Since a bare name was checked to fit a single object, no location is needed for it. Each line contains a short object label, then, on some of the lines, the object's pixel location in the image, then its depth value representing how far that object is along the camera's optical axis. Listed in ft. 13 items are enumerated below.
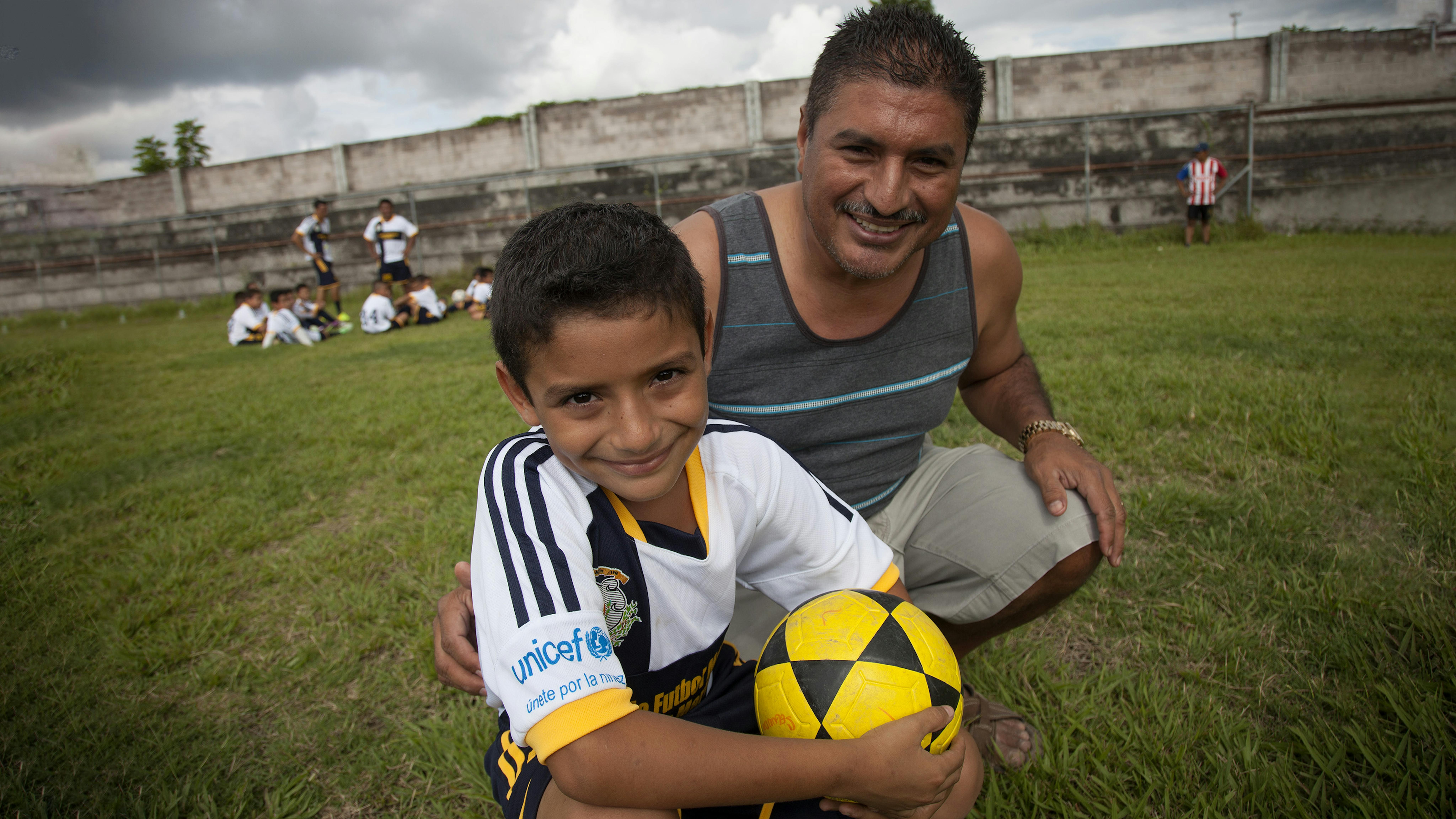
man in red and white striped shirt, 41.81
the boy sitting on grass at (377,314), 35.37
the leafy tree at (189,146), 93.97
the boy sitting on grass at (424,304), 38.06
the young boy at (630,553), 3.98
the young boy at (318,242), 41.93
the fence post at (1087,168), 47.88
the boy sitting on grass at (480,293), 38.75
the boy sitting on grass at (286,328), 33.99
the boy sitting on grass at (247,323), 34.81
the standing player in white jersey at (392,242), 41.96
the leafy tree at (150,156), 96.58
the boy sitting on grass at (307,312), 38.24
